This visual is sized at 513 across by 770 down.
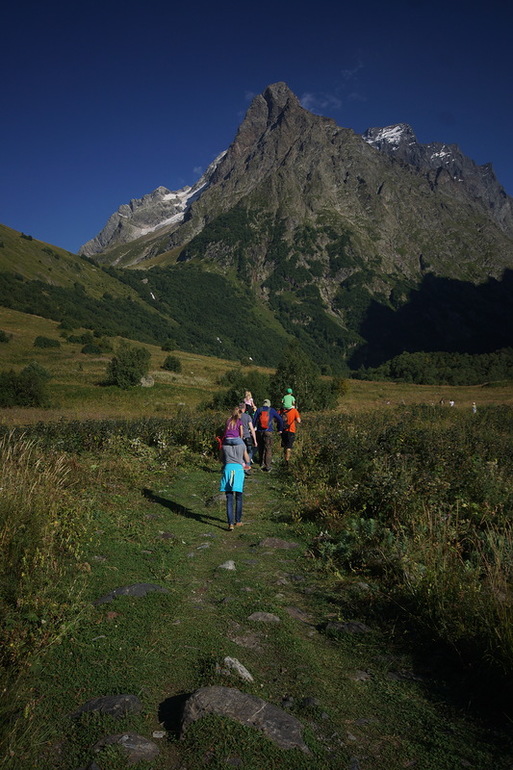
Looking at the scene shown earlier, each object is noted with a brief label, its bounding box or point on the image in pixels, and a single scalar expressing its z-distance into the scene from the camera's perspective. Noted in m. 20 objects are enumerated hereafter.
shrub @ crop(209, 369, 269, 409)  28.27
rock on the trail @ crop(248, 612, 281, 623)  4.98
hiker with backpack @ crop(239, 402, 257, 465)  12.66
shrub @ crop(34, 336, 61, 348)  75.22
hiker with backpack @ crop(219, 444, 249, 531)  8.81
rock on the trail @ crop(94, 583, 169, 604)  5.20
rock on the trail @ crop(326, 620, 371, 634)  4.89
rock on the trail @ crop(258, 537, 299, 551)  7.75
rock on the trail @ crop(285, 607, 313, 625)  5.18
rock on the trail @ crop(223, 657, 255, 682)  3.83
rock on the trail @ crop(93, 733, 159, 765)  2.97
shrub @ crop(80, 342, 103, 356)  75.94
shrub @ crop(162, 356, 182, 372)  71.06
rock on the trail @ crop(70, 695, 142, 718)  3.34
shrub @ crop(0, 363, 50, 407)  35.84
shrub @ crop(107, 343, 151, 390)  50.88
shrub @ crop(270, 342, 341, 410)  30.84
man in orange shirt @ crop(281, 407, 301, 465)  14.17
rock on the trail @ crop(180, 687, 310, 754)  3.18
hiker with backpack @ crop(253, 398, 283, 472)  14.20
